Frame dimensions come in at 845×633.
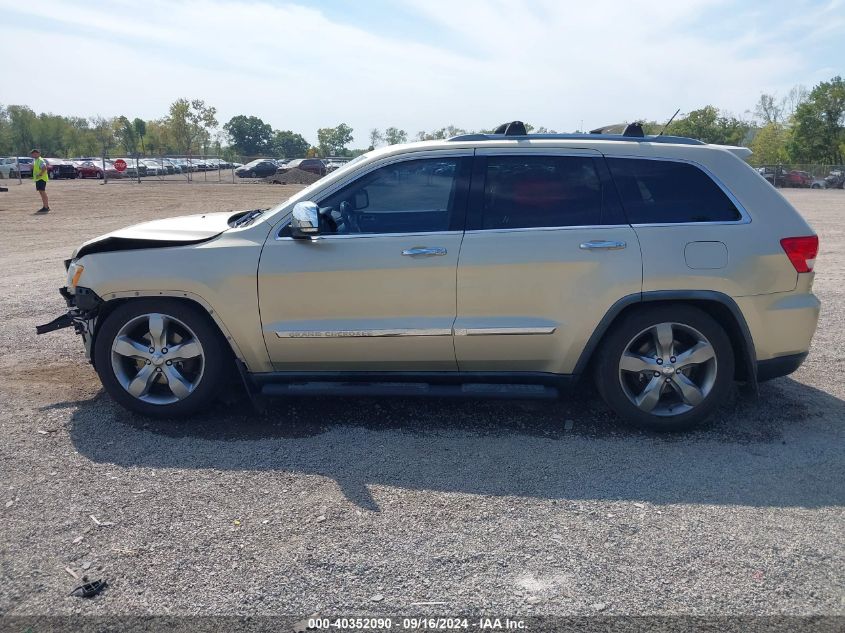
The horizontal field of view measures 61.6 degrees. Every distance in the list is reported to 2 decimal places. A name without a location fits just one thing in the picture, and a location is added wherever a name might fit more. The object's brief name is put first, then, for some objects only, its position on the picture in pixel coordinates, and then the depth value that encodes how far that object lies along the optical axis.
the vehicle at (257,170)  56.62
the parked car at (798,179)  49.31
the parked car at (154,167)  57.16
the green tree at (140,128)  105.68
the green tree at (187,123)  85.06
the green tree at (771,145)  70.00
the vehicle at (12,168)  47.50
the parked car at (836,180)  48.19
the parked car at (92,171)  52.25
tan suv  4.50
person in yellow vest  21.66
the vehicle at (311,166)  53.28
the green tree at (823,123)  63.31
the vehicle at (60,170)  51.27
